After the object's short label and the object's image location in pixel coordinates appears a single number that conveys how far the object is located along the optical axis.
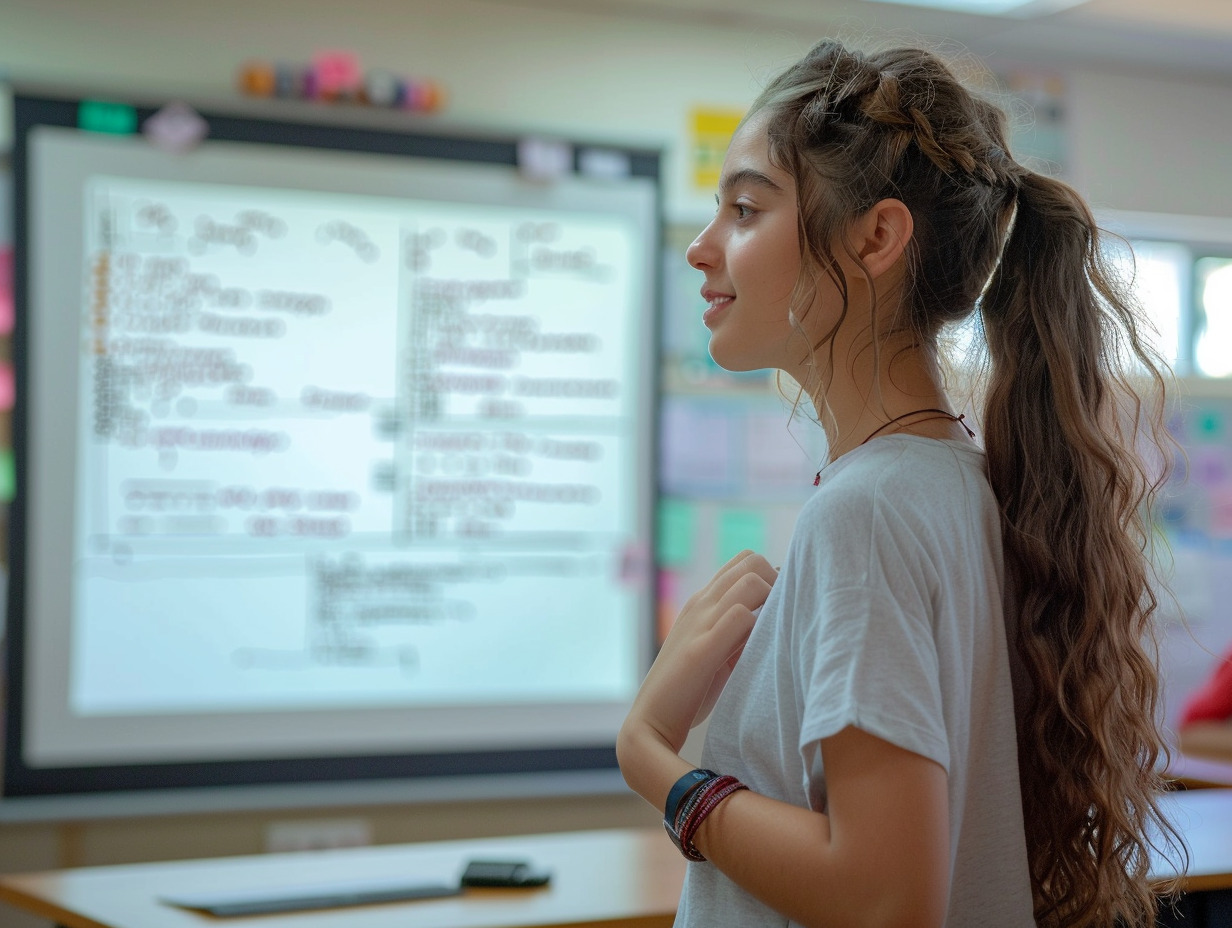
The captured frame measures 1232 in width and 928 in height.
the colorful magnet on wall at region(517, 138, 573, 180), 3.23
